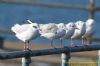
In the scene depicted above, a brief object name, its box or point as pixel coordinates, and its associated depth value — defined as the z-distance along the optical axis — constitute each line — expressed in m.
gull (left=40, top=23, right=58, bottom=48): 9.46
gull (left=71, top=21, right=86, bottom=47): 10.11
